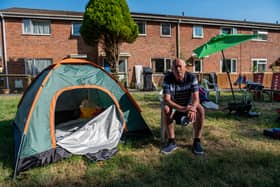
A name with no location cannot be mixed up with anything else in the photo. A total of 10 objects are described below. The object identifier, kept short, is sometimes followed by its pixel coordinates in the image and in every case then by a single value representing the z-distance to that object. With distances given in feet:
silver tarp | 9.52
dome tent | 8.43
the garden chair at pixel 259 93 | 23.86
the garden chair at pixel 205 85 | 21.64
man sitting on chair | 9.58
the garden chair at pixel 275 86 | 22.82
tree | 32.79
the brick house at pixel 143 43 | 37.86
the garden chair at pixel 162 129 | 10.21
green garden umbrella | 14.21
